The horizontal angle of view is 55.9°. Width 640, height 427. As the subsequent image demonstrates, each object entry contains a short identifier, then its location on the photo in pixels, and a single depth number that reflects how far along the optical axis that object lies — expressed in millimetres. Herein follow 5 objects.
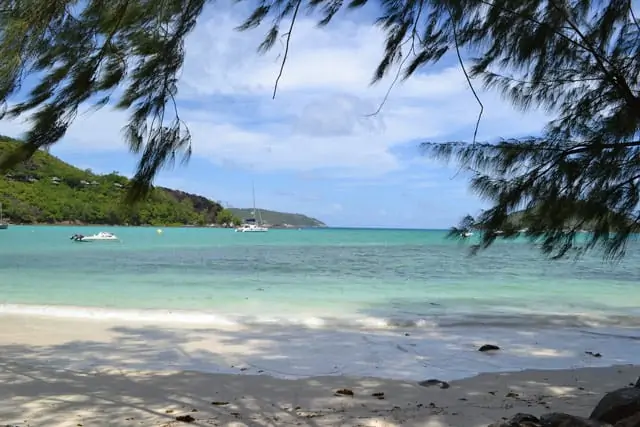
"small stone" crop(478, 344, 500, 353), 7372
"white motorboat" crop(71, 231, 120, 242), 43719
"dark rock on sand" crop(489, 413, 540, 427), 2988
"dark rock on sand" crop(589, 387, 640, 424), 3104
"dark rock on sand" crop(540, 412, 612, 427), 2861
